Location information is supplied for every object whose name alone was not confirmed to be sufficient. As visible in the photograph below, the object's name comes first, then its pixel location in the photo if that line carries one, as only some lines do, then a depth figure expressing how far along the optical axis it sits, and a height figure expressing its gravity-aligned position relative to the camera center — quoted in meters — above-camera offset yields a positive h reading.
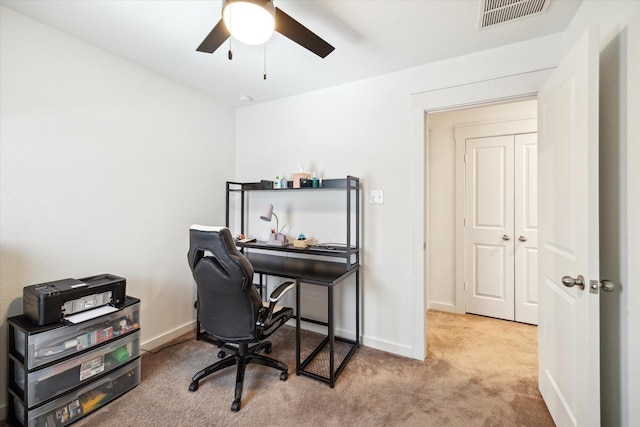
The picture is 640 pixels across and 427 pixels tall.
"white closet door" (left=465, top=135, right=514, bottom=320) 2.99 -0.12
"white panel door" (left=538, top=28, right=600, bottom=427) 1.14 -0.09
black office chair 1.66 -0.53
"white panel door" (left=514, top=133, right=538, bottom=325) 2.88 -0.12
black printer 1.47 -0.48
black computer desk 1.91 -0.55
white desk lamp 2.51 -0.21
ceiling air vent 1.51 +1.19
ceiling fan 1.11 +0.85
